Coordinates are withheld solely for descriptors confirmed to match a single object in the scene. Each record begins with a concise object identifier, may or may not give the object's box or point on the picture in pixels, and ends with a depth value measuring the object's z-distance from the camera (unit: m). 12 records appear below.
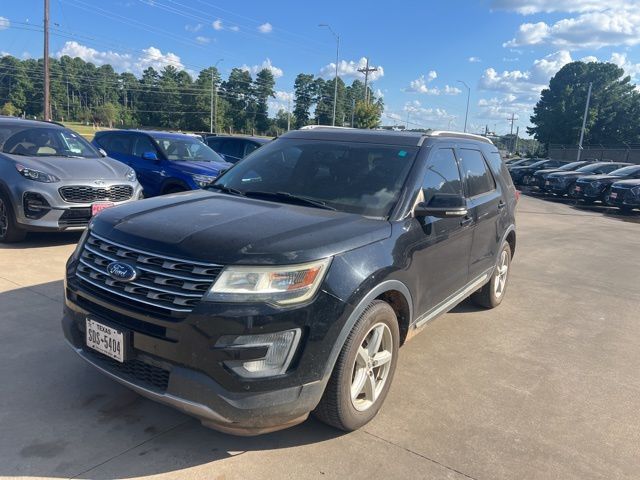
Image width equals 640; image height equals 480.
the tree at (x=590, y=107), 68.62
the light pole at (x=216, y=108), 92.53
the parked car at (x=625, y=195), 17.16
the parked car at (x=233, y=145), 13.09
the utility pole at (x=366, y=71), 53.56
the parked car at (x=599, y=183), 19.39
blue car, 8.97
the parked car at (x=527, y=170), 27.66
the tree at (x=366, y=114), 54.14
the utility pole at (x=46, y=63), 24.47
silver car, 6.50
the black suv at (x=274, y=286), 2.49
